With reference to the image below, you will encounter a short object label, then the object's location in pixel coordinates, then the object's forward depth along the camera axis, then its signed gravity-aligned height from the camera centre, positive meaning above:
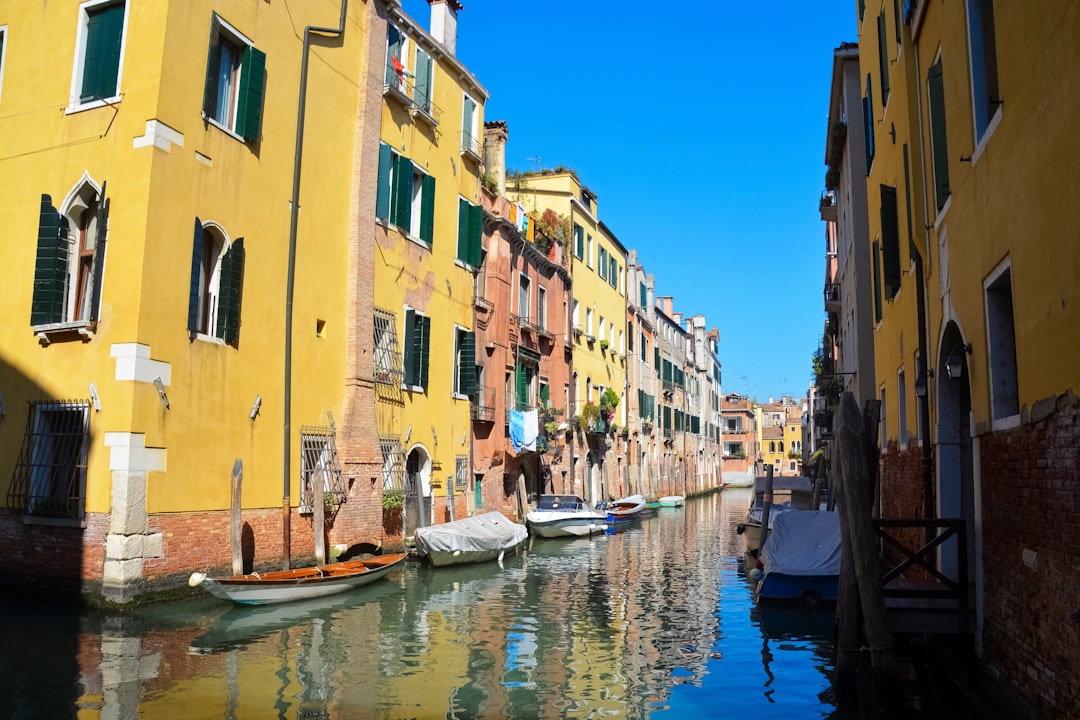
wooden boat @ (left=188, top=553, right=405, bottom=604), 11.45 -1.72
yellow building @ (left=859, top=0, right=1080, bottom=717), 5.19 +1.38
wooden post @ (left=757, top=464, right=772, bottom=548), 17.05 -0.80
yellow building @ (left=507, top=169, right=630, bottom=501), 32.38 +5.95
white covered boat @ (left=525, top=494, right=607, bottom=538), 24.61 -1.57
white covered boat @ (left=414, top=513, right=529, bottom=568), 16.92 -1.54
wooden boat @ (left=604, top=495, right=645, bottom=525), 31.12 -1.55
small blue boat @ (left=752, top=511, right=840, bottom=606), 12.80 -1.35
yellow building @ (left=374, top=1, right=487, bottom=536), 18.11 +4.52
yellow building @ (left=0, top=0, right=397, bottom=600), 11.73 +2.50
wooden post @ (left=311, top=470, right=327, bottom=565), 14.53 -0.89
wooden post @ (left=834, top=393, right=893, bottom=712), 7.30 -0.49
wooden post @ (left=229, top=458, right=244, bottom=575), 12.52 -0.96
